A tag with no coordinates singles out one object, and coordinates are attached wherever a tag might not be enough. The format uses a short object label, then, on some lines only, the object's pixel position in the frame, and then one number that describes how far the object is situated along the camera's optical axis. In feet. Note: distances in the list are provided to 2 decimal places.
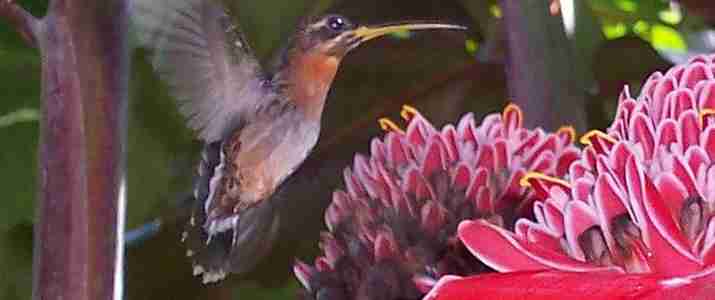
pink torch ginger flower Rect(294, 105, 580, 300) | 3.16
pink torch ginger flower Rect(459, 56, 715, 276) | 2.96
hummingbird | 3.19
